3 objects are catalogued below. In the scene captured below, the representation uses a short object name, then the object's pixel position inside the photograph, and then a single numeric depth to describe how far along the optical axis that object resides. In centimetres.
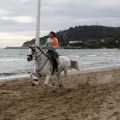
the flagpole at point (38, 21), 1834
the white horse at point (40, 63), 1226
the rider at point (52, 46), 1296
